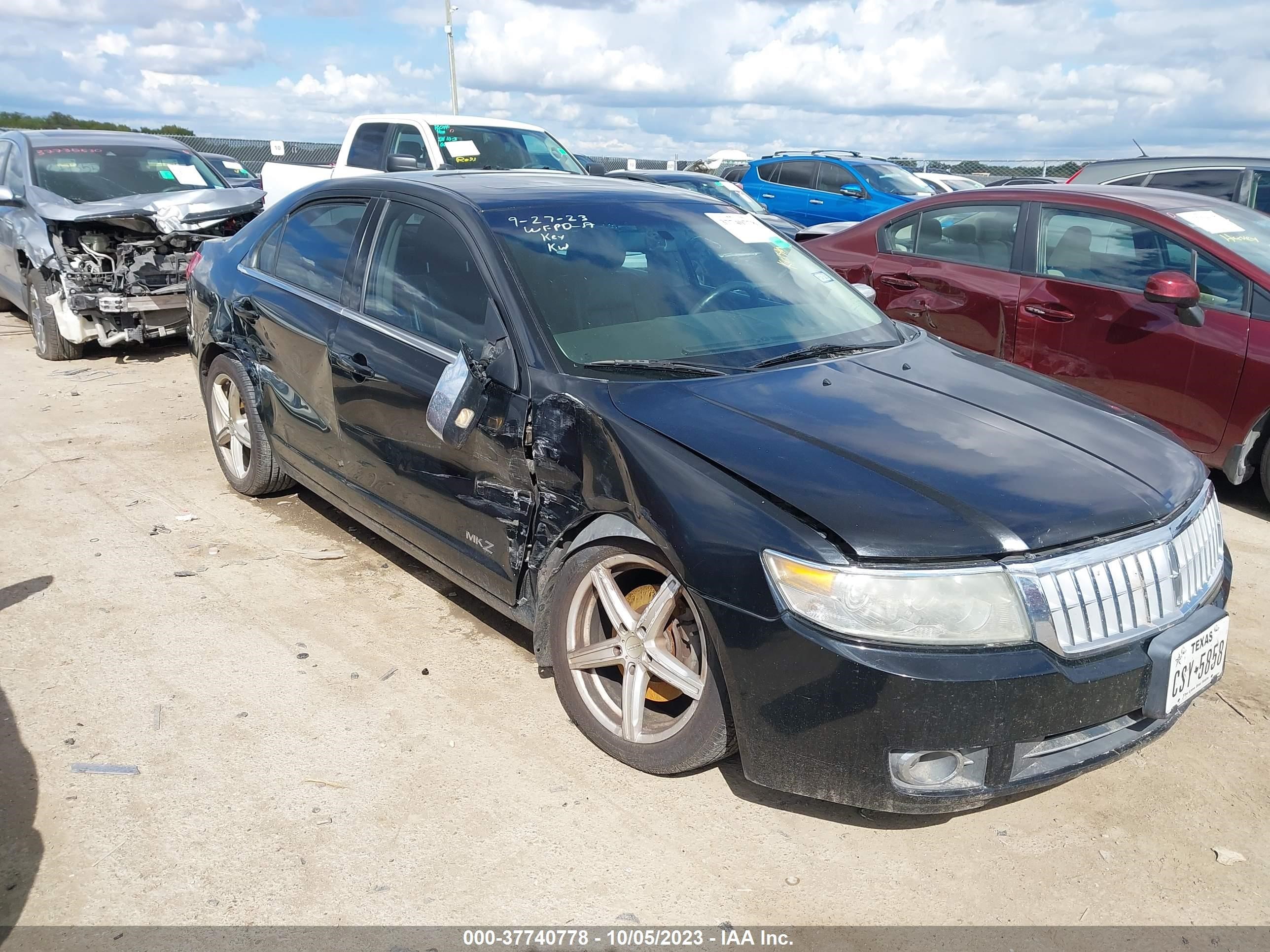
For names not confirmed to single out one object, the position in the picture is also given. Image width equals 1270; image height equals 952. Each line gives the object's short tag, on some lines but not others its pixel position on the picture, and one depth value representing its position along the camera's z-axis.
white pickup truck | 10.12
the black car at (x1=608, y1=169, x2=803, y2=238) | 13.08
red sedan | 5.16
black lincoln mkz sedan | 2.42
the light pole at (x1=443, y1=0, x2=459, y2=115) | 21.72
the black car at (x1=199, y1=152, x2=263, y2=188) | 18.82
